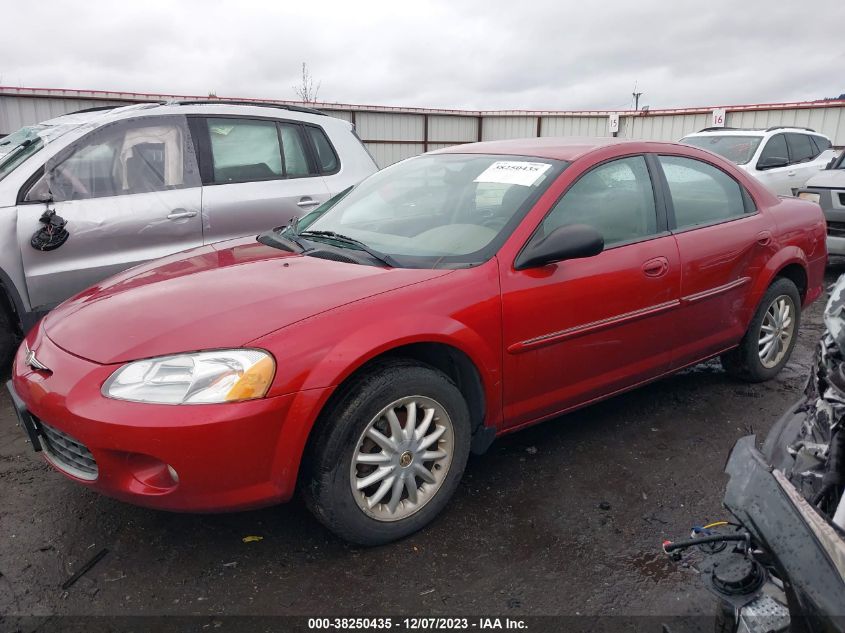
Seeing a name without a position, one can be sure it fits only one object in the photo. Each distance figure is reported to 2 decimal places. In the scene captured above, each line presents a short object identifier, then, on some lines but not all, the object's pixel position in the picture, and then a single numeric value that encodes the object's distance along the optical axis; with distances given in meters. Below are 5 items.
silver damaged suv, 4.07
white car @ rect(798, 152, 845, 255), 7.26
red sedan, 2.18
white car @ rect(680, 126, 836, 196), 9.52
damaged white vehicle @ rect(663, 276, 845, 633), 1.22
